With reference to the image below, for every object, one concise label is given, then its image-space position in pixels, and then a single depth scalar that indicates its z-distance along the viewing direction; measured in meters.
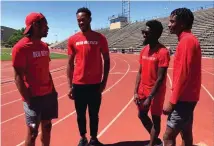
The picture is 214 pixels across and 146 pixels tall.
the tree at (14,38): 84.20
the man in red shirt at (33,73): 3.13
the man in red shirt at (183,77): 2.66
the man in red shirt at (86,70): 4.10
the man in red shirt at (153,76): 3.56
